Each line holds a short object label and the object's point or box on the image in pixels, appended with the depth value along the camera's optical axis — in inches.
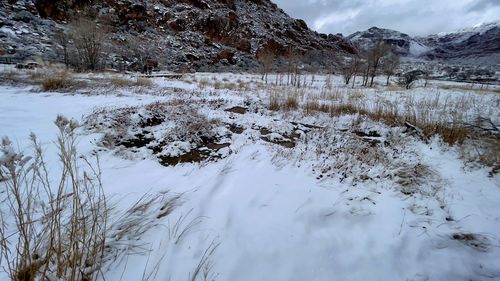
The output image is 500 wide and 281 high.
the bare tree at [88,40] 543.8
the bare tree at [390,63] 859.5
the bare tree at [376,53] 744.3
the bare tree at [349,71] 776.5
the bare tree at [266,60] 816.9
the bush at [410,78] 655.1
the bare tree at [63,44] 650.3
